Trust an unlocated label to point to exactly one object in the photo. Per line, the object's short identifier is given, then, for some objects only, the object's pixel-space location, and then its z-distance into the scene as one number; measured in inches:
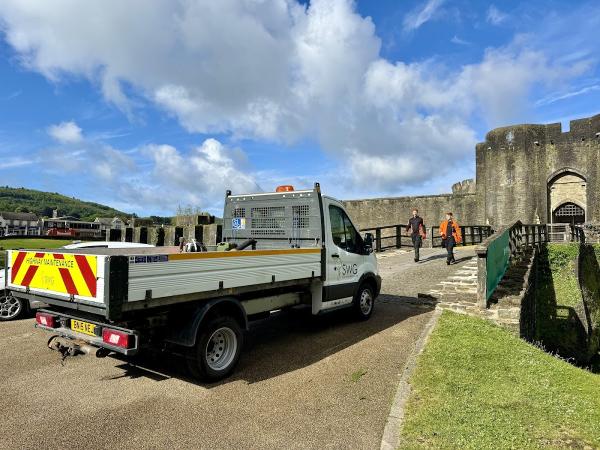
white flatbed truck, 159.0
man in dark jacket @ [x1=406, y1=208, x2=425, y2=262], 538.6
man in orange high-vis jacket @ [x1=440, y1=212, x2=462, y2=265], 512.7
